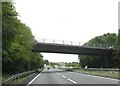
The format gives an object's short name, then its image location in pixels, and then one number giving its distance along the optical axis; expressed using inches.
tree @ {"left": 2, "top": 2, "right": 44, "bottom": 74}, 336.3
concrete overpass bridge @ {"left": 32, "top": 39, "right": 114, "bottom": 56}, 1037.5
